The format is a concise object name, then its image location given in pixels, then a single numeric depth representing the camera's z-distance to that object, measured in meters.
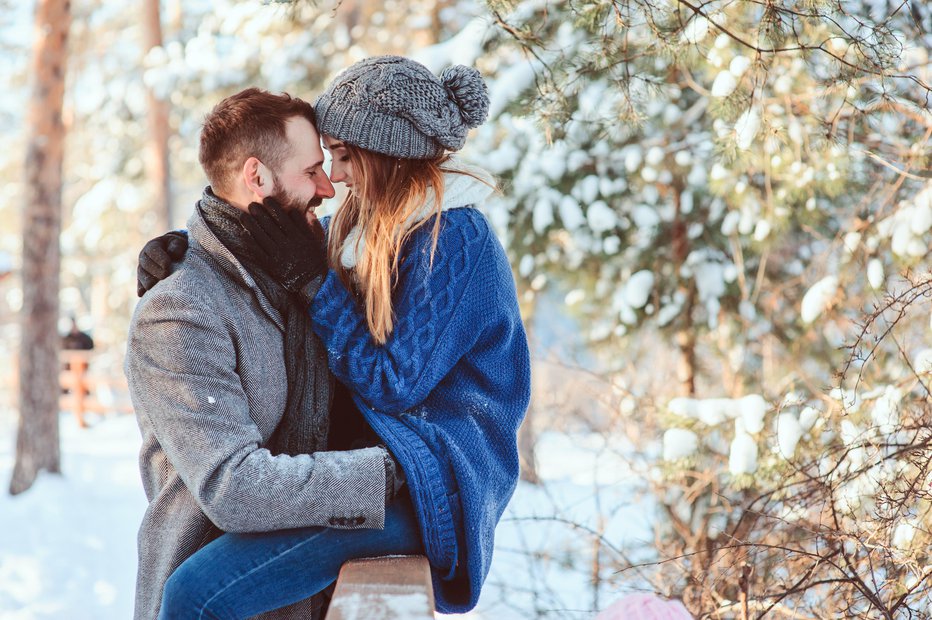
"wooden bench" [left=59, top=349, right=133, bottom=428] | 14.17
